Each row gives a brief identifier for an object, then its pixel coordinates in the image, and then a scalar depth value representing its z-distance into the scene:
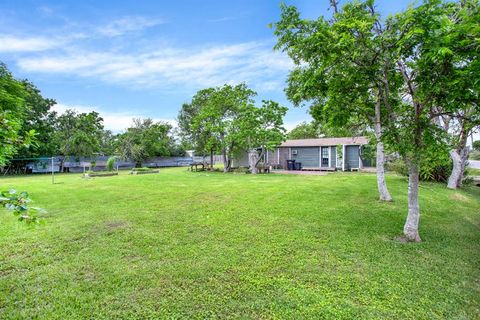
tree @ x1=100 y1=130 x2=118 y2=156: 27.96
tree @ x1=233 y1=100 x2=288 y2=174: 16.44
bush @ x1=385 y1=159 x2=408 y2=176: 11.69
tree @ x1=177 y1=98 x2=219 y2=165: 20.22
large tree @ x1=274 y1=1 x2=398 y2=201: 3.70
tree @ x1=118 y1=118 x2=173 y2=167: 26.92
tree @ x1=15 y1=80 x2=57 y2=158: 21.55
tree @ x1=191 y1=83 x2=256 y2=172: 17.95
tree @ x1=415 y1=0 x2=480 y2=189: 2.92
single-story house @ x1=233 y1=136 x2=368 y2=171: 19.12
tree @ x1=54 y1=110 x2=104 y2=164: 22.67
